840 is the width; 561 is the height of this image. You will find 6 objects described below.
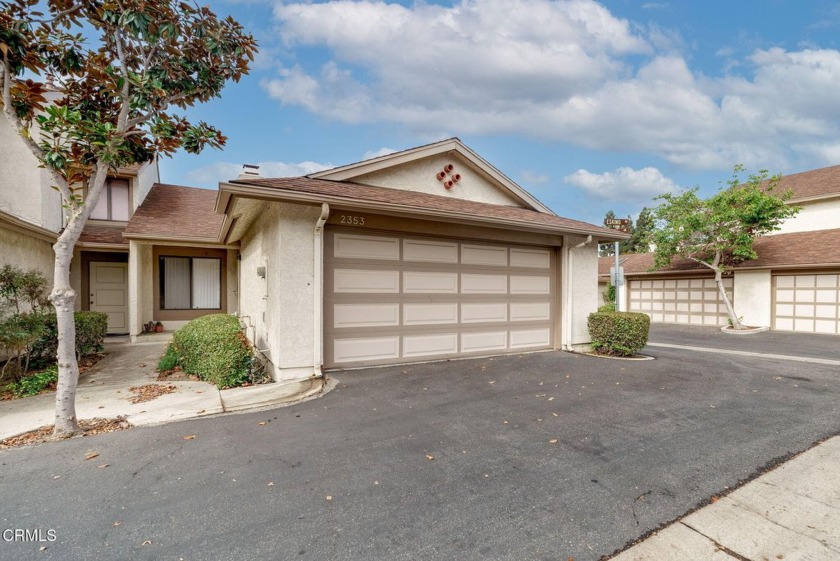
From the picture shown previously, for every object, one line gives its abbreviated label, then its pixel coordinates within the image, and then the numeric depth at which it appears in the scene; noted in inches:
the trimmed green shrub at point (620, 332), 325.1
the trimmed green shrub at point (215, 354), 232.8
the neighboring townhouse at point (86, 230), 355.6
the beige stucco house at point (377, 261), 243.4
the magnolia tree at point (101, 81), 160.1
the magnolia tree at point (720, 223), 572.4
